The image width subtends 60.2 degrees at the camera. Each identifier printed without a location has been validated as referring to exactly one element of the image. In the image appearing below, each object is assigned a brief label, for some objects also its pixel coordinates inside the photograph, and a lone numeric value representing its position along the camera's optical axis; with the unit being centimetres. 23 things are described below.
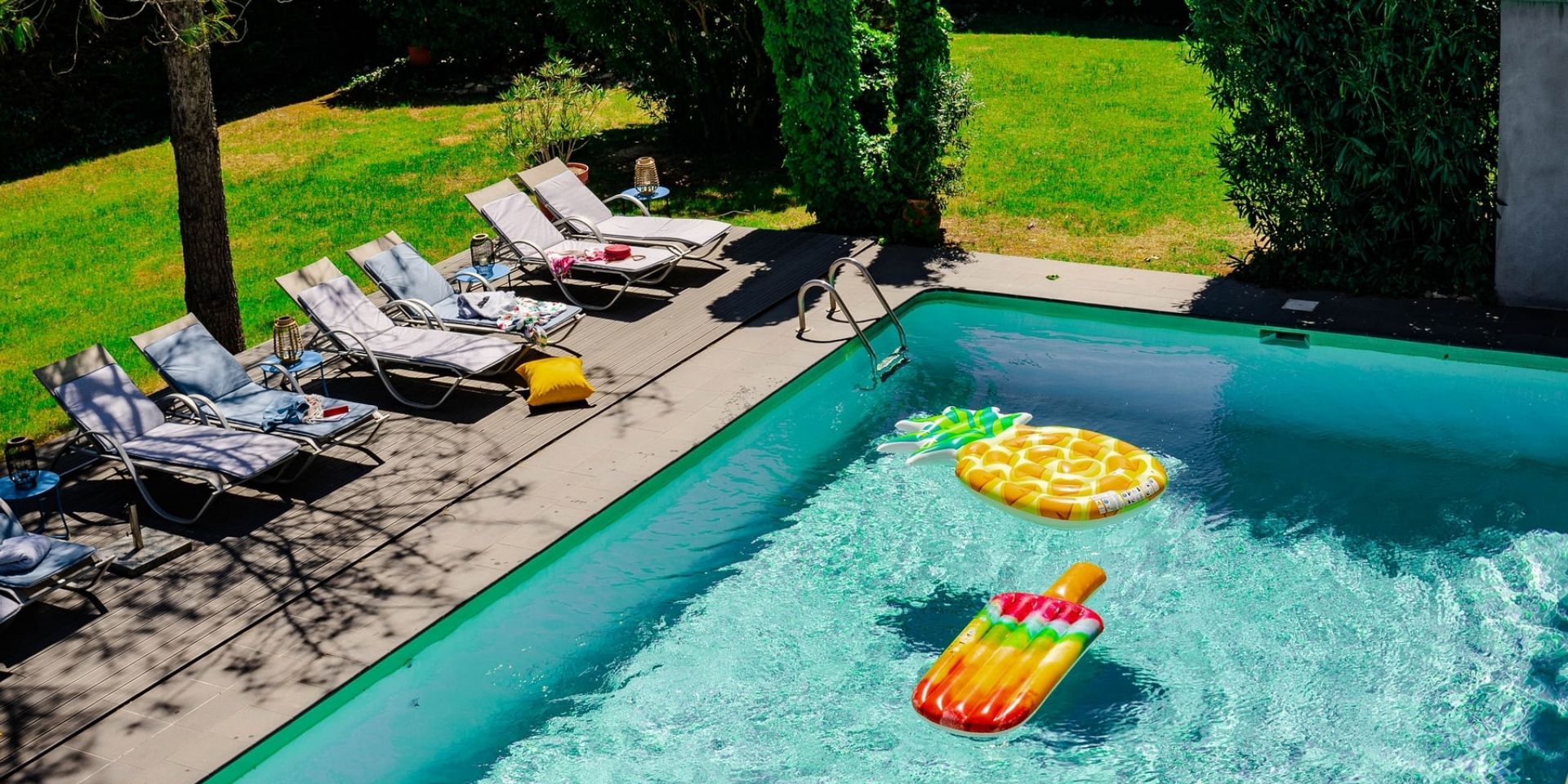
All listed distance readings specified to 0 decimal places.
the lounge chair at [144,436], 935
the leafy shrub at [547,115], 1633
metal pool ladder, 1175
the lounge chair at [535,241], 1332
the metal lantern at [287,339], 1068
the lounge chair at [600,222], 1395
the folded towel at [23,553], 802
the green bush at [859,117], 1409
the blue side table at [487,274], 1271
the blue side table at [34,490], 867
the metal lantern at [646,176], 1555
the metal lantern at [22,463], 873
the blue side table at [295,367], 1055
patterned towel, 1184
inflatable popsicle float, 752
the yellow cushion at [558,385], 1112
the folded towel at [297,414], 996
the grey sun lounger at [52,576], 786
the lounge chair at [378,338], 1105
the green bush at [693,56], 1738
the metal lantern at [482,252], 1353
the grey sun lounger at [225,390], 992
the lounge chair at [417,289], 1191
